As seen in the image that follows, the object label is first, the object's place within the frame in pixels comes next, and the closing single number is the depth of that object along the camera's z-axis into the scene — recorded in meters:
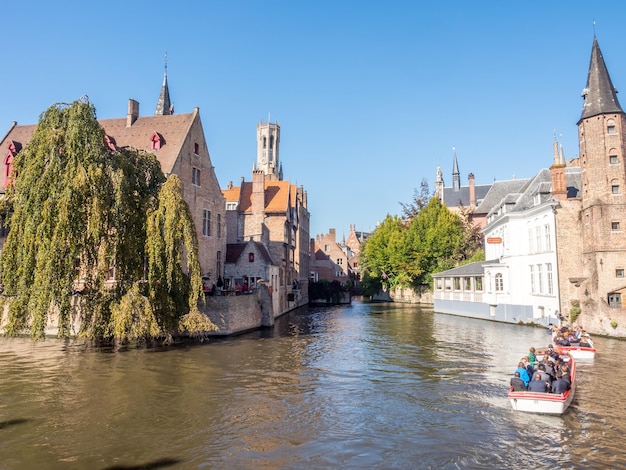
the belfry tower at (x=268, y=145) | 106.44
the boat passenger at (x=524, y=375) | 13.12
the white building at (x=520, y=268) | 29.76
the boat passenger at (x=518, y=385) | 12.72
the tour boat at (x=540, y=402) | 12.19
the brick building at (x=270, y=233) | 36.81
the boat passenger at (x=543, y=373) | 12.88
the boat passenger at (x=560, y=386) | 12.48
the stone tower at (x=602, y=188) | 25.23
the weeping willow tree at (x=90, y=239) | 18.06
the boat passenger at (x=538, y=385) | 12.48
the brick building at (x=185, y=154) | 31.20
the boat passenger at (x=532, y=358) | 14.85
